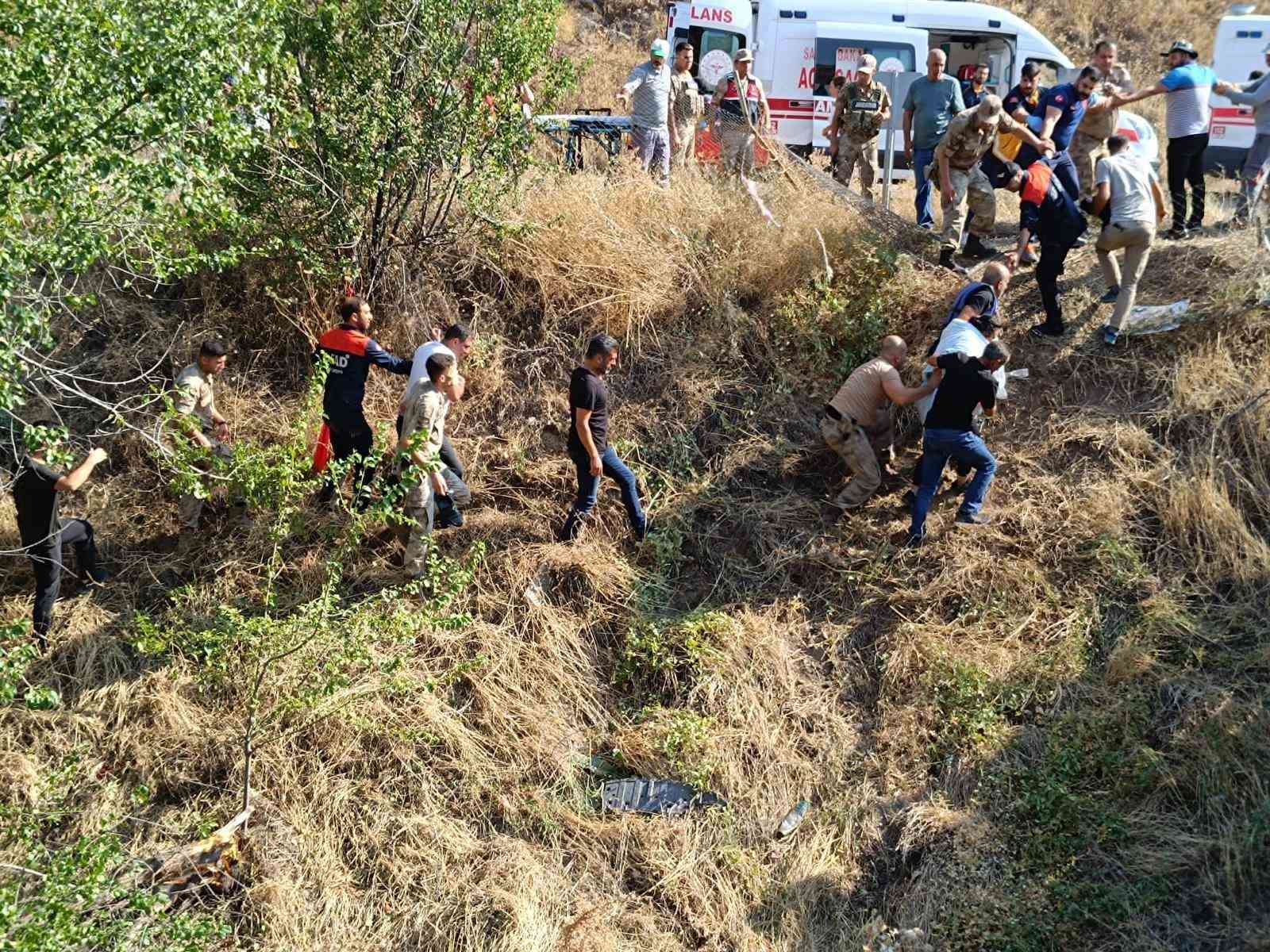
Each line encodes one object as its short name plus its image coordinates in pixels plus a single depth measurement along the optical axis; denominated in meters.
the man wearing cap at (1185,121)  9.20
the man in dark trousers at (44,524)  6.42
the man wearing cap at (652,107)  10.10
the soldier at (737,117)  10.18
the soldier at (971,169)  8.40
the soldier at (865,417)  7.39
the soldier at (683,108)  10.66
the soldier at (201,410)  7.02
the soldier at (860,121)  10.30
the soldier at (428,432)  6.62
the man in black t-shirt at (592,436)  6.85
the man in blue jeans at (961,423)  6.83
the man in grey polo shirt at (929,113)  9.73
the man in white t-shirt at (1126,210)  7.71
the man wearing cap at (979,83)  9.52
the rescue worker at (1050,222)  7.95
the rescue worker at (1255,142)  9.21
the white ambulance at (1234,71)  13.81
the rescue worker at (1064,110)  8.80
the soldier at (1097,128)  8.98
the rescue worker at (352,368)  6.92
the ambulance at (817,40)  13.28
